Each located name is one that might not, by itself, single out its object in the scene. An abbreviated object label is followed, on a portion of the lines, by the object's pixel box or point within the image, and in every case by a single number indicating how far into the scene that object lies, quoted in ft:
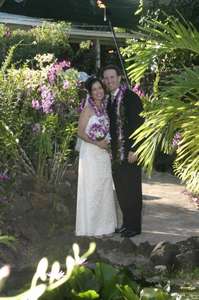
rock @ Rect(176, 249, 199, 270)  18.01
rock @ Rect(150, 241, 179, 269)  18.03
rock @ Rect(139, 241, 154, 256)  19.11
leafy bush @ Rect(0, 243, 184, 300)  9.19
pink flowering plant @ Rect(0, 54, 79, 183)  20.90
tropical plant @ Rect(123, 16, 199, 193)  11.79
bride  20.77
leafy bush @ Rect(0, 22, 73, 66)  39.60
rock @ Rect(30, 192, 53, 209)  20.98
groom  20.79
